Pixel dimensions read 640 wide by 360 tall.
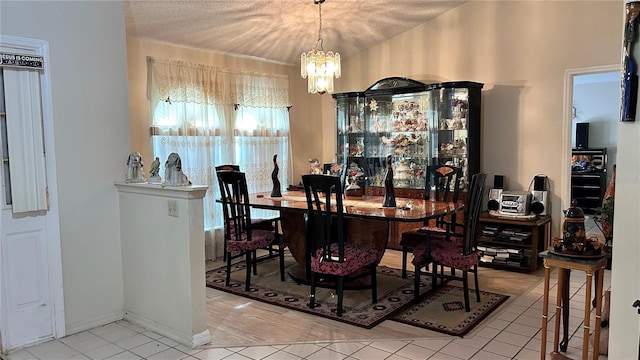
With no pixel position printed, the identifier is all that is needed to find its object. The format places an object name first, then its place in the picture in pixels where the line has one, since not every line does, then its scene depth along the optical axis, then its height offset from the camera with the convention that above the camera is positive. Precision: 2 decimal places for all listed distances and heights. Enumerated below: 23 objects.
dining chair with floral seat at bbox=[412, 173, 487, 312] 3.62 -0.85
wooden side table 2.43 -0.75
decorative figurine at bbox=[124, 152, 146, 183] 3.52 -0.17
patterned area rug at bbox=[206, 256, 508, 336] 3.50 -1.31
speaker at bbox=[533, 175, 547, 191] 5.00 -0.42
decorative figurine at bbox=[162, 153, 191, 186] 3.21 -0.18
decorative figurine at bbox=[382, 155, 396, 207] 3.94 -0.39
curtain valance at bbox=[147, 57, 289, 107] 4.76 +0.70
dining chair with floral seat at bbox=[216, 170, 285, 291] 4.19 -0.75
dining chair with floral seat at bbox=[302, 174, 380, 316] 3.52 -0.83
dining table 3.61 -0.54
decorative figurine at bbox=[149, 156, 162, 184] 3.48 -0.20
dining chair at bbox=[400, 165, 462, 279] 4.31 -0.51
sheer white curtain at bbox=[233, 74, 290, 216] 5.61 +0.22
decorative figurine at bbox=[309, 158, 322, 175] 4.93 -0.23
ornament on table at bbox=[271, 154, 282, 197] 4.74 -0.39
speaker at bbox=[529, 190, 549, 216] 4.94 -0.63
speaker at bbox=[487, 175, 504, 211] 5.16 -0.55
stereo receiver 4.91 -0.63
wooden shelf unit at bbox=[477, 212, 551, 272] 4.73 -1.02
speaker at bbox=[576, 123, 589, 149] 8.68 +0.12
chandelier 4.17 +0.69
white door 3.01 -0.73
